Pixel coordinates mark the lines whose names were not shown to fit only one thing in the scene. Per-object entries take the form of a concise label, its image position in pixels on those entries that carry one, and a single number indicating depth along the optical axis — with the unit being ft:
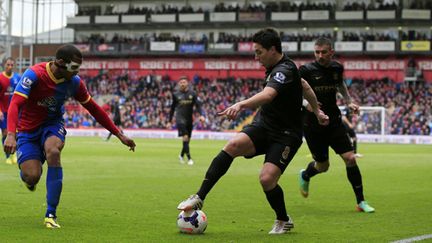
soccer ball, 50.11
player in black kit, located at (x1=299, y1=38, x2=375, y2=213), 67.66
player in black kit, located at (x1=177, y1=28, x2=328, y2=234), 50.40
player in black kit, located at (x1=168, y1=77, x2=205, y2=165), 140.70
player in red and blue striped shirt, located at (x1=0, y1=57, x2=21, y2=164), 118.26
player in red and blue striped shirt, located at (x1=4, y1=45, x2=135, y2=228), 52.51
